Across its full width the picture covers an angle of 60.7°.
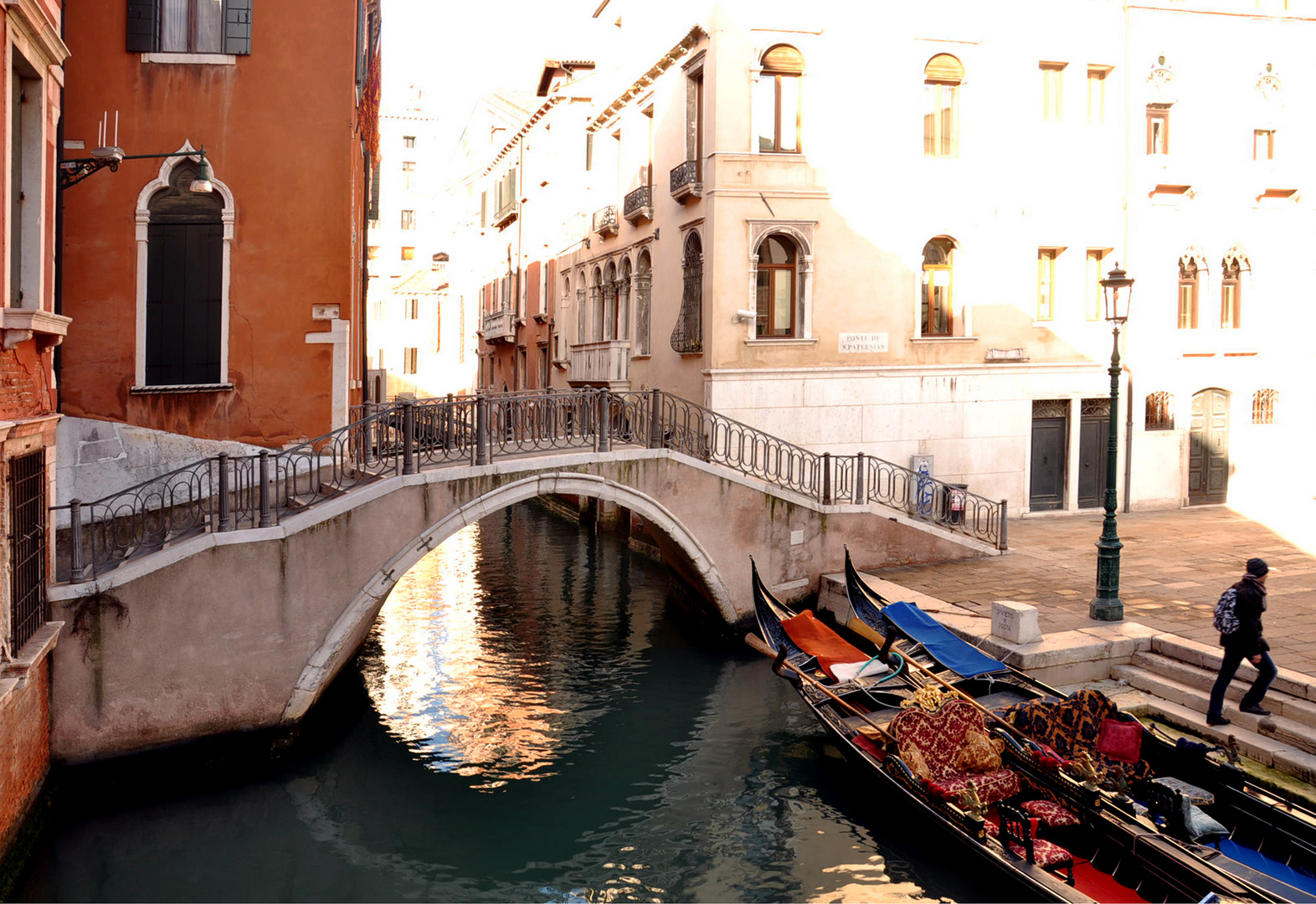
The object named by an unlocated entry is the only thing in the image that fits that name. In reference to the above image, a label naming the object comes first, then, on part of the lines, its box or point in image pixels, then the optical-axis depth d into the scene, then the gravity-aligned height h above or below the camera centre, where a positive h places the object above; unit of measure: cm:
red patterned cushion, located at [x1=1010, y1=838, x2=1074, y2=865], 705 -279
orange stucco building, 1077 +177
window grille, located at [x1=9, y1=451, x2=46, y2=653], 779 -106
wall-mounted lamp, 884 +194
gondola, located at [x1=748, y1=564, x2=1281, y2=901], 689 -268
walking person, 842 -168
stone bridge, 913 -148
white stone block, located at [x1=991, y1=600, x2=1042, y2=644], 1045 -197
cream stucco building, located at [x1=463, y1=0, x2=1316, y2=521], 1575 +271
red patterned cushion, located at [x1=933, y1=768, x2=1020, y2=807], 786 -264
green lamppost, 1075 -110
